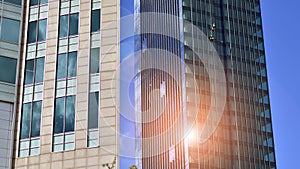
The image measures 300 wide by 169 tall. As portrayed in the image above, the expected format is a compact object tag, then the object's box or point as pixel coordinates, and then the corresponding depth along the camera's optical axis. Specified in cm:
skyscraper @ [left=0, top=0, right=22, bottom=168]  4603
